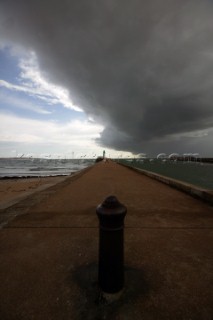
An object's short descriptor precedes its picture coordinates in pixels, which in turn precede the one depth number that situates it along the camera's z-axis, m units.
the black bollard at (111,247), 2.00
